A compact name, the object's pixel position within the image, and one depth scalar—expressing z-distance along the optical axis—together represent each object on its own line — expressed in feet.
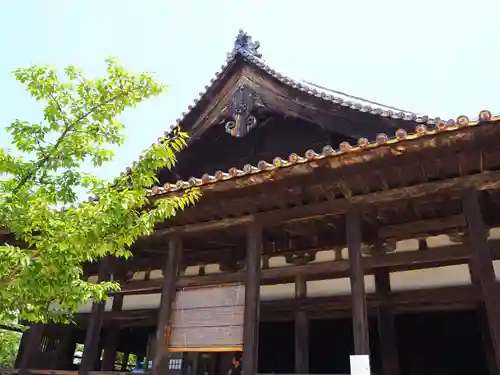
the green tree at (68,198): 14.16
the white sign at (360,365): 16.35
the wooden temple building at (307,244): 17.53
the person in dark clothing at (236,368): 30.96
